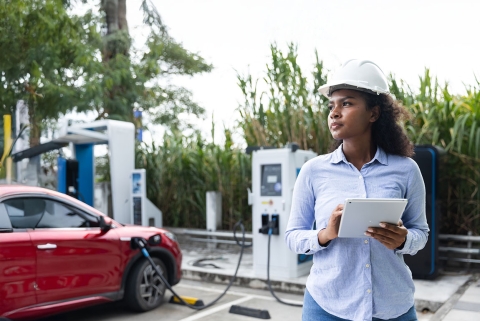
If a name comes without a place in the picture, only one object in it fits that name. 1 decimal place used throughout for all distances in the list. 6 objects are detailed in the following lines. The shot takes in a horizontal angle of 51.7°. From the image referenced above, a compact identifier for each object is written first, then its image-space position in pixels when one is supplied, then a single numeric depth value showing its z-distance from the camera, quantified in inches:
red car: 176.4
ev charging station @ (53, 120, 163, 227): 359.5
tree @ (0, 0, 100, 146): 342.0
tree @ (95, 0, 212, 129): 501.4
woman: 72.8
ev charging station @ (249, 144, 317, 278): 276.4
